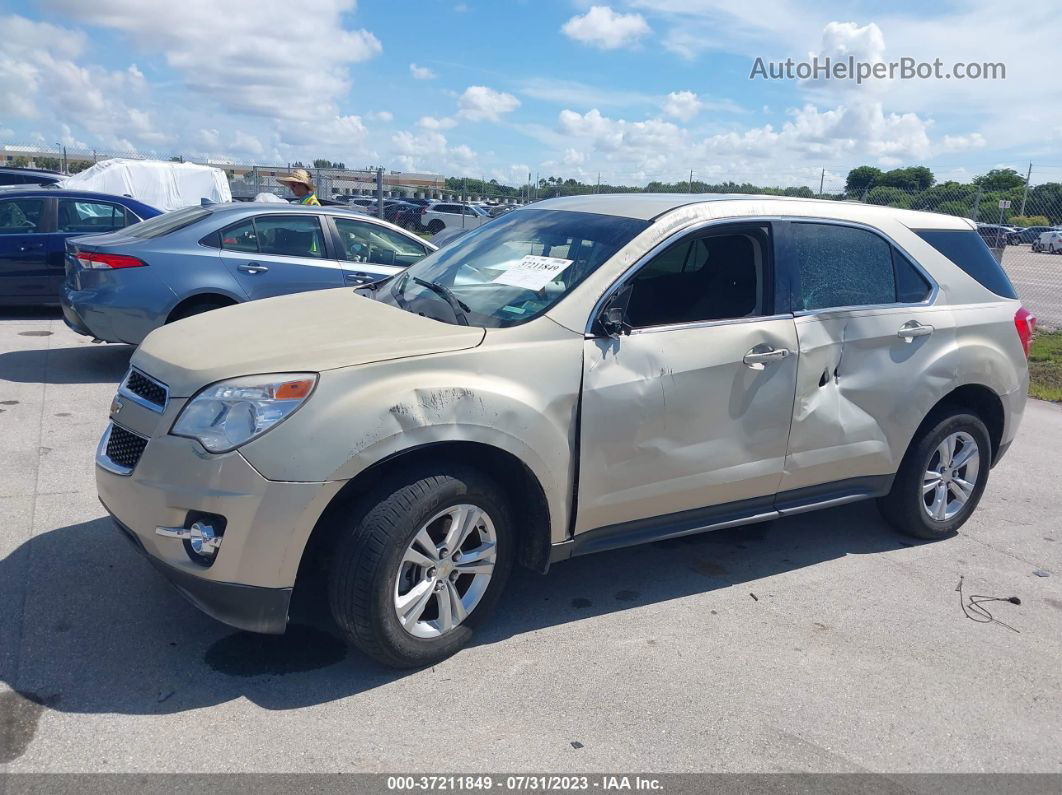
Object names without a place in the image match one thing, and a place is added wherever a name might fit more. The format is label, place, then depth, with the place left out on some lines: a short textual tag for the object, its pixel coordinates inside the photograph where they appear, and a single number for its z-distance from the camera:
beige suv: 3.21
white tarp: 17.08
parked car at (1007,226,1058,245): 34.82
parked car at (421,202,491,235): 34.22
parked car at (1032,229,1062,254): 36.78
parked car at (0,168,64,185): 18.12
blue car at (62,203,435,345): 7.48
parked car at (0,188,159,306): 9.92
